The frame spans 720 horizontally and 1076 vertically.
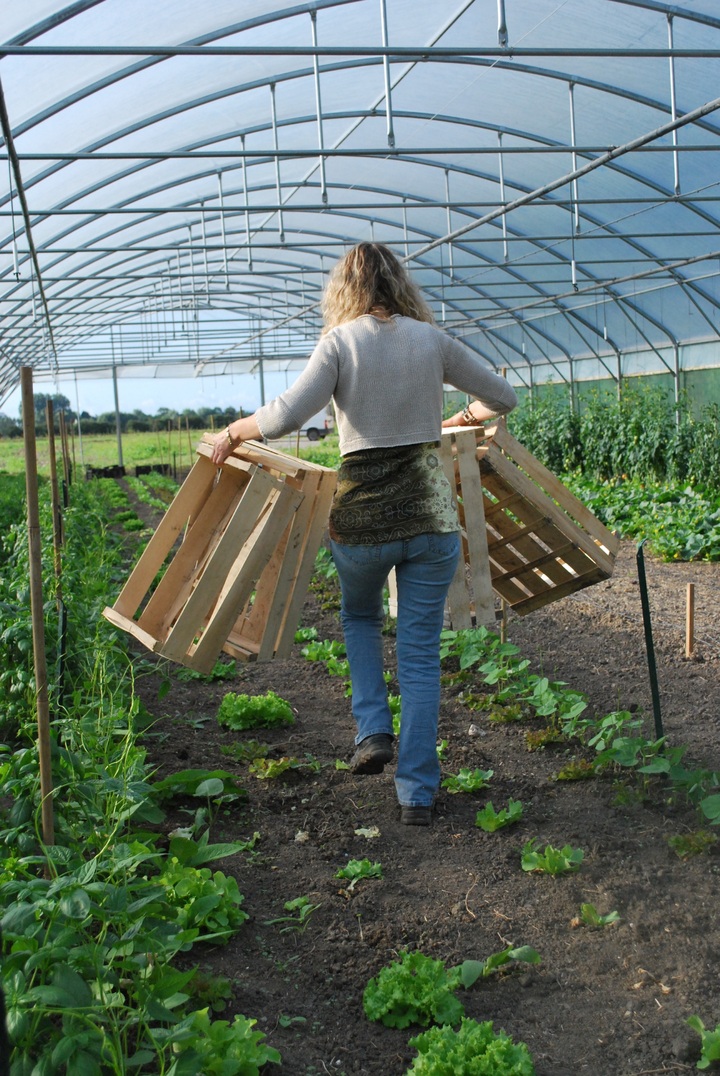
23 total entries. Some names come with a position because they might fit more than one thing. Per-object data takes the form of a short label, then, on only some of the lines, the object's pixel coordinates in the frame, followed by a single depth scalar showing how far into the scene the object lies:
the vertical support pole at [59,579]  3.58
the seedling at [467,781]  3.38
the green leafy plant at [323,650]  5.35
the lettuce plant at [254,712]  4.17
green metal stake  3.34
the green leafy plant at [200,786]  3.11
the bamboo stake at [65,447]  10.44
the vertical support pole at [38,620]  2.27
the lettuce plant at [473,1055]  1.94
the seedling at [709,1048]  1.97
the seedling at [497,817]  3.10
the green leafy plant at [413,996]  2.20
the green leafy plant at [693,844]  2.82
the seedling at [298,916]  2.60
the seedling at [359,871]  2.85
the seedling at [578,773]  3.43
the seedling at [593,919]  2.54
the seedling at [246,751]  3.79
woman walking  3.09
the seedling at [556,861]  2.81
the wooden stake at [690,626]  4.77
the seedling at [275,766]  3.55
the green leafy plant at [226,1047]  1.78
